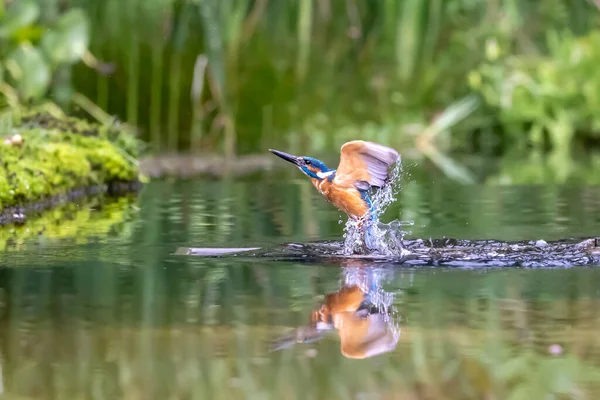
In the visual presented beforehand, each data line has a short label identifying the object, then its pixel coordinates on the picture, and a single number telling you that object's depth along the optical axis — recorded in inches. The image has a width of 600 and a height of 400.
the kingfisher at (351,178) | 498.0
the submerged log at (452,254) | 459.2
